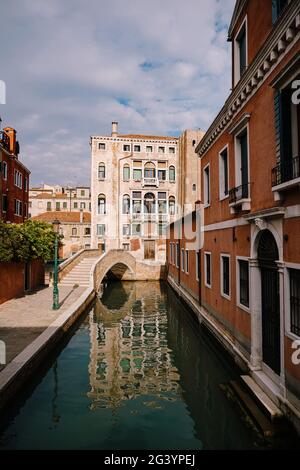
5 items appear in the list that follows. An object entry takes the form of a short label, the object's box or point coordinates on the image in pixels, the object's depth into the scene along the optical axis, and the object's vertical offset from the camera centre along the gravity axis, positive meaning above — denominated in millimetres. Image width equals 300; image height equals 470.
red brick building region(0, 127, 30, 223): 23031 +5574
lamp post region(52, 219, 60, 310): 12205 -1509
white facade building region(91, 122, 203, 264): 33938 +6626
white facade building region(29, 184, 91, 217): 53281 +8097
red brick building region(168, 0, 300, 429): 5156 +926
